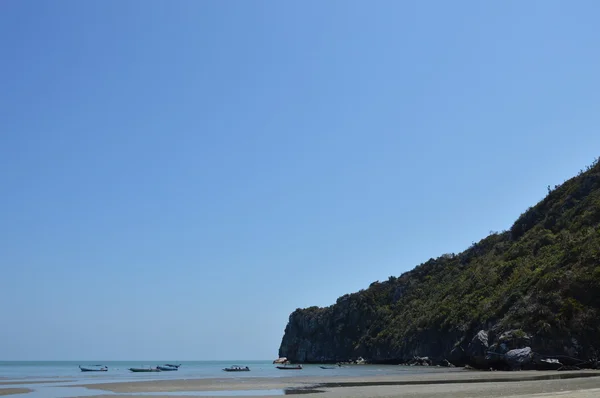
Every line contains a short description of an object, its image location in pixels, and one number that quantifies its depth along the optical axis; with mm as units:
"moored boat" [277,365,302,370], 94350
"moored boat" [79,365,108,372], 113256
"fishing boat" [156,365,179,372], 108612
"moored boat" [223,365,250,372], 96312
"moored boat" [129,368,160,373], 100094
